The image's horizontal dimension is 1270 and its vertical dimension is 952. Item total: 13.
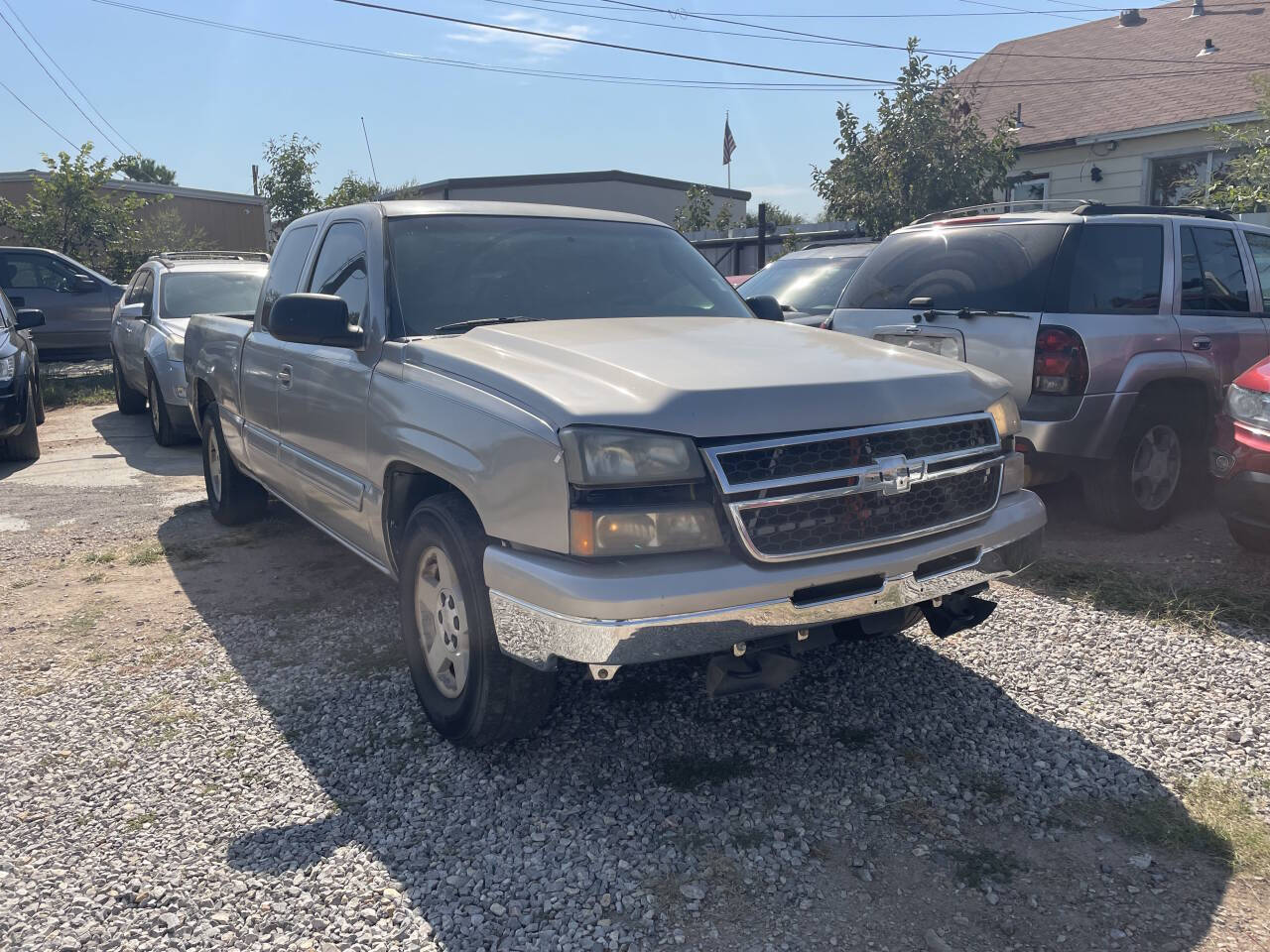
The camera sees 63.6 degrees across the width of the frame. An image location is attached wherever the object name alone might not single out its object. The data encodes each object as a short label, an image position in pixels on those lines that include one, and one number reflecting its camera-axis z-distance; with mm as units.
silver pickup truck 2824
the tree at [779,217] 38744
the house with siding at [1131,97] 17047
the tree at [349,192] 26625
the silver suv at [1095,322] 5500
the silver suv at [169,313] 9445
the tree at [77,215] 18109
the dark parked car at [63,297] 14117
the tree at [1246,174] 12703
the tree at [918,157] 15086
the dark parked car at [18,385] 8664
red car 4934
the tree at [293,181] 26281
